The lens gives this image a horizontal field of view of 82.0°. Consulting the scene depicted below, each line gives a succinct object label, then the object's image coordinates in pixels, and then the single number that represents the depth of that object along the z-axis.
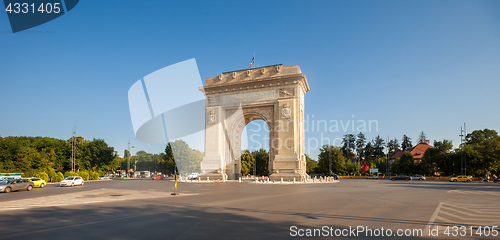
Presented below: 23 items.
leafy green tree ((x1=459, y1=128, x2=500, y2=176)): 52.41
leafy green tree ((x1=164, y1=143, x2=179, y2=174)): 74.51
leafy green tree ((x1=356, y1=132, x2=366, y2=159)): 96.69
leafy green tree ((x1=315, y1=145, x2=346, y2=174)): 73.25
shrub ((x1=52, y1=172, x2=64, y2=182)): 44.28
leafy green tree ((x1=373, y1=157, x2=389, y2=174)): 78.94
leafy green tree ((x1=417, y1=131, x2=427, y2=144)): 114.47
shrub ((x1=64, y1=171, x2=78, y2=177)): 45.69
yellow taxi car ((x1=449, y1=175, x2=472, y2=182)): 47.91
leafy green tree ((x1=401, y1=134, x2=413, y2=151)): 106.09
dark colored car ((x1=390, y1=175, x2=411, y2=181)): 52.46
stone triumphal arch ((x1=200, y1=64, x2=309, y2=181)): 37.03
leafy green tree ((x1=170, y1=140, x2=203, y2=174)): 73.12
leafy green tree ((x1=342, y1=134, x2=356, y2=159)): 96.81
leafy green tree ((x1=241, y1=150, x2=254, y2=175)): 76.51
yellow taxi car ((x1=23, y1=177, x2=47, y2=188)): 28.73
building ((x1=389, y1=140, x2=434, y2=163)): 87.46
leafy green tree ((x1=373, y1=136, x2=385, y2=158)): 98.94
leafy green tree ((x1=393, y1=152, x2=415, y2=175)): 64.44
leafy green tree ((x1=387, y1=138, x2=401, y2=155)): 103.56
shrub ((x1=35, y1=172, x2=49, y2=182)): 38.05
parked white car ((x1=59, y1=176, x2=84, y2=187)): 29.64
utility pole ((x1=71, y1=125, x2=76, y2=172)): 54.98
